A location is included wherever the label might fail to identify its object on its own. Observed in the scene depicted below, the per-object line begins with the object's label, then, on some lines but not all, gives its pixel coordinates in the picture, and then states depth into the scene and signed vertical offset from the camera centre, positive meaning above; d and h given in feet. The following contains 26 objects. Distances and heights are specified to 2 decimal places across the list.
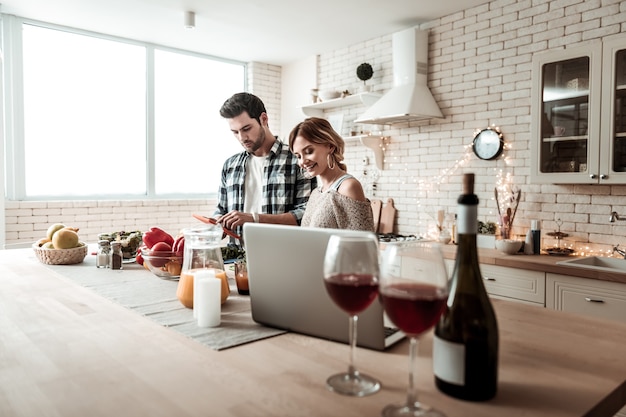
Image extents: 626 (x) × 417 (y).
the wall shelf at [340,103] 15.24 +2.93
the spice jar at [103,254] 6.33 -0.85
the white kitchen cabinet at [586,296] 8.64 -2.01
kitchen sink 9.80 -1.53
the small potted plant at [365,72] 15.28 +3.71
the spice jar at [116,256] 6.18 -0.85
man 8.39 +0.43
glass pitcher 4.12 -0.60
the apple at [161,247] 5.36 -0.64
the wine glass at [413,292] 2.11 -0.46
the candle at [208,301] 3.62 -0.85
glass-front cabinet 9.39 +1.52
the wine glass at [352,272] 2.37 -0.41
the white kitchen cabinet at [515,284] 9.76 -2.00
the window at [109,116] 14.61 +2.46
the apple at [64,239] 6.56 -0.67
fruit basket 6.53 -0.90
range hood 13.30 +2.87
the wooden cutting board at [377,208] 15.52 -0.63
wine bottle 2.31 -0.70
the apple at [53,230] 6.88 -0.58
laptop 3.10 -0.71
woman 6.22 +0.09
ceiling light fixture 13.73 +4.85
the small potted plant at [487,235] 12.15 -1.17
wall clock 12.44 +1.19
